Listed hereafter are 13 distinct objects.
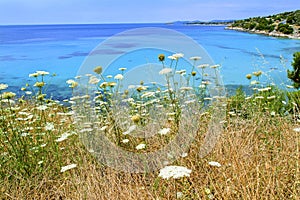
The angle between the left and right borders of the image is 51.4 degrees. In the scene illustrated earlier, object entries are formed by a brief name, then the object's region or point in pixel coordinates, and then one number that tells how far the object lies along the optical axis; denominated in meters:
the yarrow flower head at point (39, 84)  2.23
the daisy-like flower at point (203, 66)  2.60
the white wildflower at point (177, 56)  2.22
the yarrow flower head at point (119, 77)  2.30
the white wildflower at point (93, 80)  2.21
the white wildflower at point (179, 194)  1.50
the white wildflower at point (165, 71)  1.99
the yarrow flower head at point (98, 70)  1.99
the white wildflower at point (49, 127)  2.06
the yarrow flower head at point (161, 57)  2.07
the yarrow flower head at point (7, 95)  2.03
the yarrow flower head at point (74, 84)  2.35
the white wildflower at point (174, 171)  1.28
